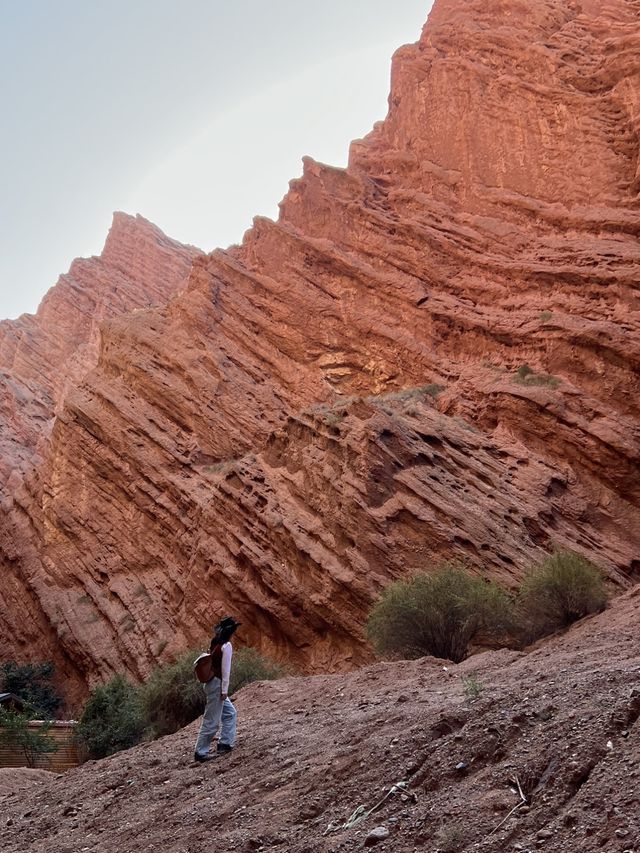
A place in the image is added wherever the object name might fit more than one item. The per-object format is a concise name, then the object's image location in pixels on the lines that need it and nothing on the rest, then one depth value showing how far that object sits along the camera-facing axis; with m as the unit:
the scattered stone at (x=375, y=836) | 5.43
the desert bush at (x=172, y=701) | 16.80
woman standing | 8.74
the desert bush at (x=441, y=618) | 16.59
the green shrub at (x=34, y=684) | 26.40
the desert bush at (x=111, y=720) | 18.69
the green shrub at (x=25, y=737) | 19.36
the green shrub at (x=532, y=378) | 27.05
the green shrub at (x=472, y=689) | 7.90
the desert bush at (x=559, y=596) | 15.69
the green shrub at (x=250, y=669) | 17.94
